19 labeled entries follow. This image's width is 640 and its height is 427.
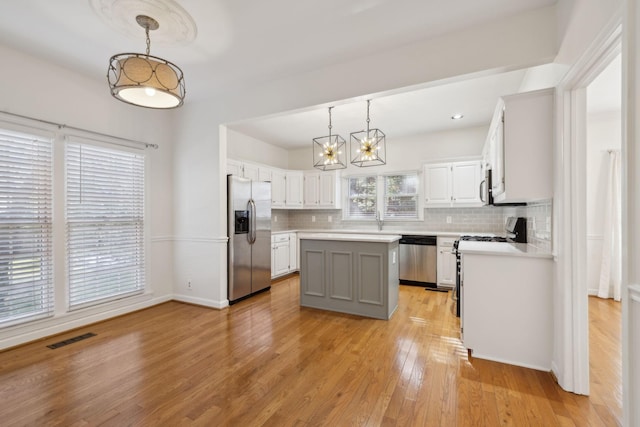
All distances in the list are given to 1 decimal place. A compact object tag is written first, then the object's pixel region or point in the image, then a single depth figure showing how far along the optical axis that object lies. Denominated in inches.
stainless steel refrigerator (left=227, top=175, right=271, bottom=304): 165.5
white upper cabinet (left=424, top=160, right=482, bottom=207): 197.8
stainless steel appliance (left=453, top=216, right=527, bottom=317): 135.0
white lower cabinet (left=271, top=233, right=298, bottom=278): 220.1
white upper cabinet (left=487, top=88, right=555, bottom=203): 91.0
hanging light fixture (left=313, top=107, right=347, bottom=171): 154.0
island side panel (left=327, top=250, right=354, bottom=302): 146.8
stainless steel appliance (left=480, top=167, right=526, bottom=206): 141.0
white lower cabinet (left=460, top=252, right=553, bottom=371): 93.8
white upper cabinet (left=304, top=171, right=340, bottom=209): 248.7
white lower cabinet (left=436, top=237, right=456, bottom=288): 192.4
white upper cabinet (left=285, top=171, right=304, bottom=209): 252.4
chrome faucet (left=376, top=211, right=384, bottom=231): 238.5
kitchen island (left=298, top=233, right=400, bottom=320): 139.5
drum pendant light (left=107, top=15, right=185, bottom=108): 76.2
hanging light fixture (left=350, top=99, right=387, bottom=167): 144.9
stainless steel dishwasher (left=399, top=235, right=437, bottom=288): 199.7
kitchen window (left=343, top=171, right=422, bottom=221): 231.5
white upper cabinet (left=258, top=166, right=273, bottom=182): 219.6
